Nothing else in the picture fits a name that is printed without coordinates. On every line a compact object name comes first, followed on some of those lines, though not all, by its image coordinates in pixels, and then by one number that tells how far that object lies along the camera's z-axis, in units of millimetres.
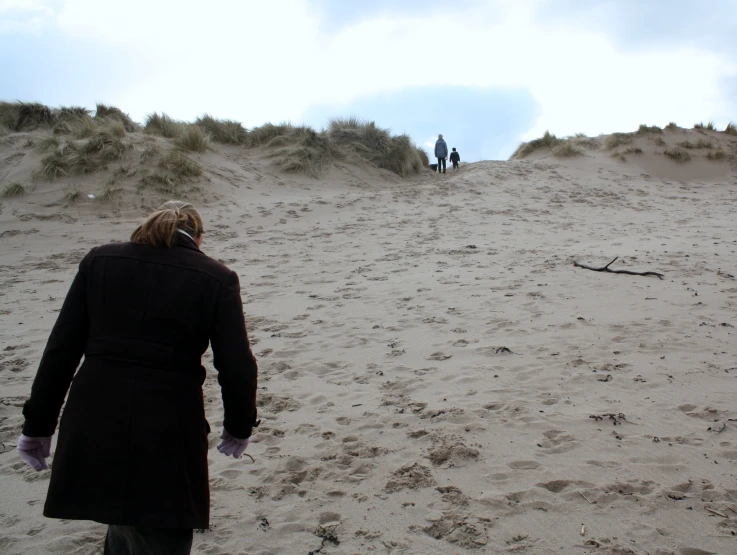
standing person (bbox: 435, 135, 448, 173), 18828
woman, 1779
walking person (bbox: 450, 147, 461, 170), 20484
